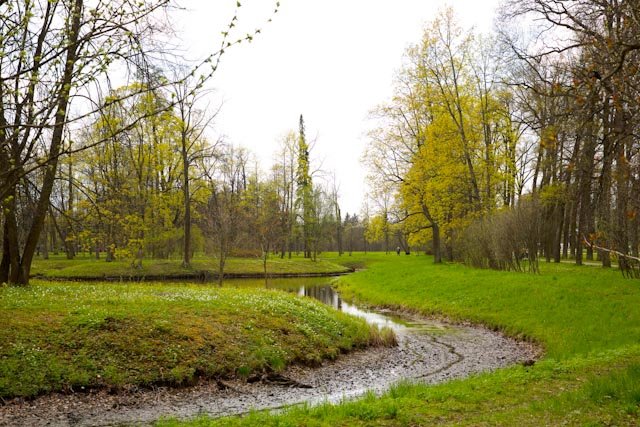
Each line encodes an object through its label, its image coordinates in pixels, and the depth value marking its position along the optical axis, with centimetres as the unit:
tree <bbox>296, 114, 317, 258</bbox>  5547
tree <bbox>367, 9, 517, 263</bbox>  3005
